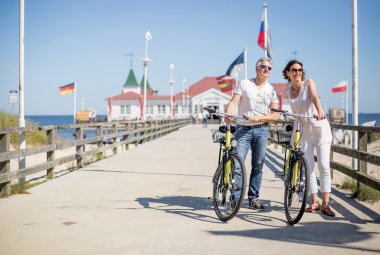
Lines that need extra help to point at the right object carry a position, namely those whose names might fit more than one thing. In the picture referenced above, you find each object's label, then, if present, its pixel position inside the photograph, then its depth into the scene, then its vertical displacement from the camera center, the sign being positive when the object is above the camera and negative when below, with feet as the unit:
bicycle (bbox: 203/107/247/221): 17.84 -2.02
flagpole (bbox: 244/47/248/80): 102.95 +13.62
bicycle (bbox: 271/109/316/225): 17.25 -2.03
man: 19.71 +0.81
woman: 19.27 -0.17
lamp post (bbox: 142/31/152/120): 105.68 +15.02
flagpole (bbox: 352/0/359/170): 29.17 +3.23
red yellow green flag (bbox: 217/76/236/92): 147.95 +13.11
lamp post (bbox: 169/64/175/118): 192.68 +18.61
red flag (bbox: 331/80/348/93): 125.08 +9.91
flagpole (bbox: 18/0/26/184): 32.60 +3.55
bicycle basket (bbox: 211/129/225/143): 19.97 -0.45
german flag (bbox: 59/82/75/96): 139.46 +10.61
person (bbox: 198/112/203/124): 229.99 +4.22
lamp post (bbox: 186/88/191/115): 274.98 +11.11
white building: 292.61 +13.42
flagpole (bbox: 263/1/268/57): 57.87 +11.28
